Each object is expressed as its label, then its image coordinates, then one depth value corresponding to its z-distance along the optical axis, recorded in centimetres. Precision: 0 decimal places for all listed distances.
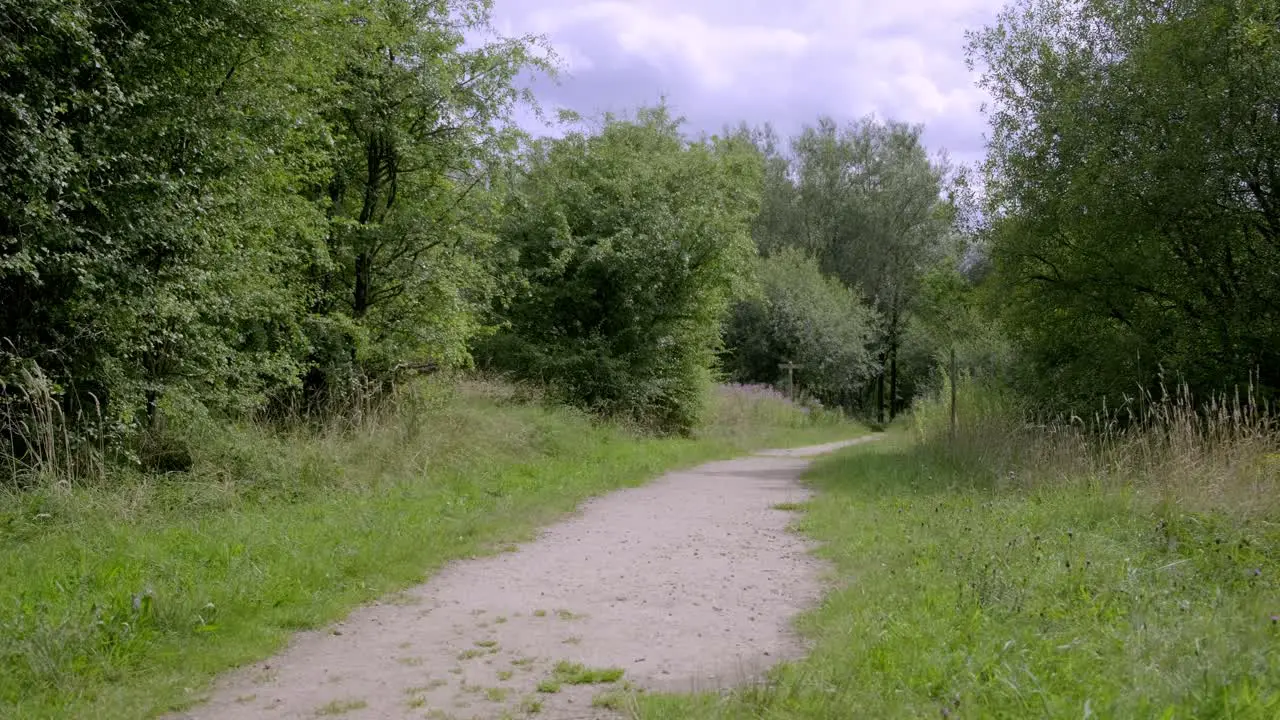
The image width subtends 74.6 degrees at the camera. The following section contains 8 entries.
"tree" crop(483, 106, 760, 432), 2109
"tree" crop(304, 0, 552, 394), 1393
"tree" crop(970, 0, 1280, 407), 1259
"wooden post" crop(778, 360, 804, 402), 3562
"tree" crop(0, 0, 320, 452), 812
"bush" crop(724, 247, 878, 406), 4034
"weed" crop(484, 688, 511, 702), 433
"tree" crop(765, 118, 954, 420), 4706
